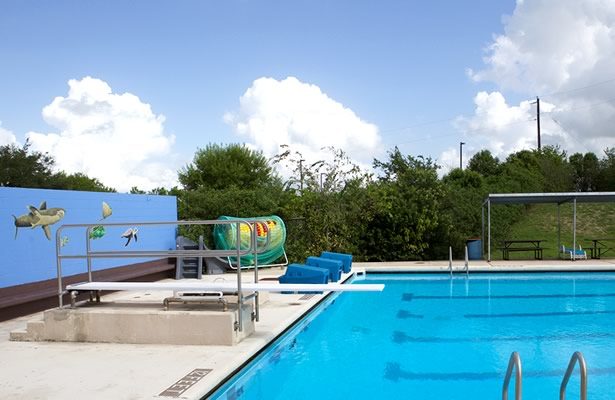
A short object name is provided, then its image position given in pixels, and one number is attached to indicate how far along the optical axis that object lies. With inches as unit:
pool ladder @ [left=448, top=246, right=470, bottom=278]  563.2
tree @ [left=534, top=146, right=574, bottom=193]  1193.4
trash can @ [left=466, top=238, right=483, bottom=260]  676.7
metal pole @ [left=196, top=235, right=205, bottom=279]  533.6
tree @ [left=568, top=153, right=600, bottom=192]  1437.0
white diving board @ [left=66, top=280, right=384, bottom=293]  281.6
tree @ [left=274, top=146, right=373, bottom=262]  668.1
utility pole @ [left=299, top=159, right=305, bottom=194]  688.4
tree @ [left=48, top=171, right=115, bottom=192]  1651.1
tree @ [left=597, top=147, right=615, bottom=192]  1362.0
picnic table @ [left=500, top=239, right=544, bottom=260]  661.0
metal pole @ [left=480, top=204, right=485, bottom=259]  681.0
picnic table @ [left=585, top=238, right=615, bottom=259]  678.9
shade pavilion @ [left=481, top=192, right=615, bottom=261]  616.7
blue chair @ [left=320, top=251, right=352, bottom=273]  553.9
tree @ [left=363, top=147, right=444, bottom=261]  679.7
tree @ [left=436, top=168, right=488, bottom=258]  700.0
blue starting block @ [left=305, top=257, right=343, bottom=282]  485.7
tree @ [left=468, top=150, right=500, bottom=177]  1801.2
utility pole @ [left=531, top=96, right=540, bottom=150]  1782.9
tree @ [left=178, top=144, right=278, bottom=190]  1620.3
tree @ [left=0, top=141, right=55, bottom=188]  1517.0
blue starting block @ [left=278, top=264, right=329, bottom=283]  434.7
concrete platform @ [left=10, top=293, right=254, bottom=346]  263.3
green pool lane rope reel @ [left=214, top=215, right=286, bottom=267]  594.2
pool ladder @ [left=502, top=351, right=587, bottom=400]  127.3
